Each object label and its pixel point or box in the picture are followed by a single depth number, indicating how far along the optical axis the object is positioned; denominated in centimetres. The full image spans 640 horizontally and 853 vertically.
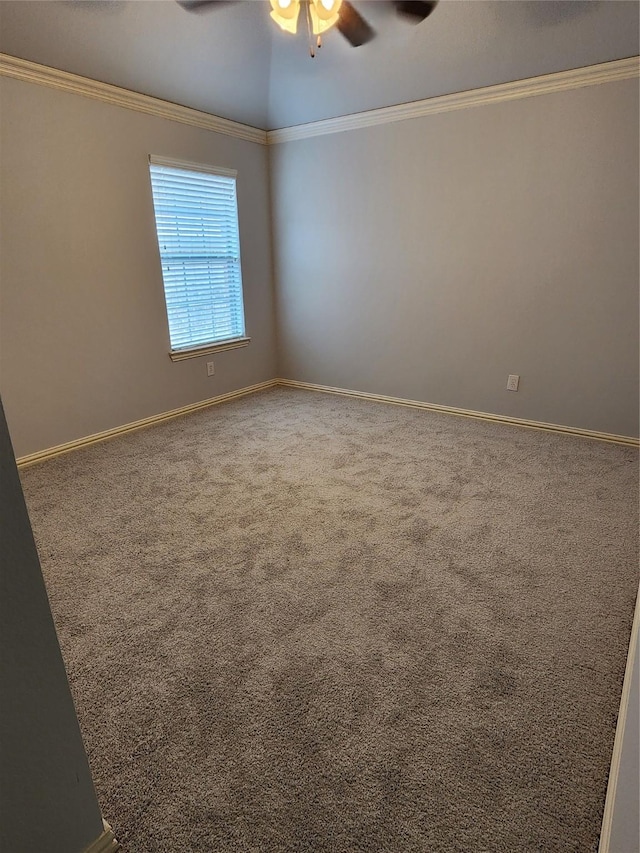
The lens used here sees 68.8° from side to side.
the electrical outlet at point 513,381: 379
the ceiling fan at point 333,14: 223
